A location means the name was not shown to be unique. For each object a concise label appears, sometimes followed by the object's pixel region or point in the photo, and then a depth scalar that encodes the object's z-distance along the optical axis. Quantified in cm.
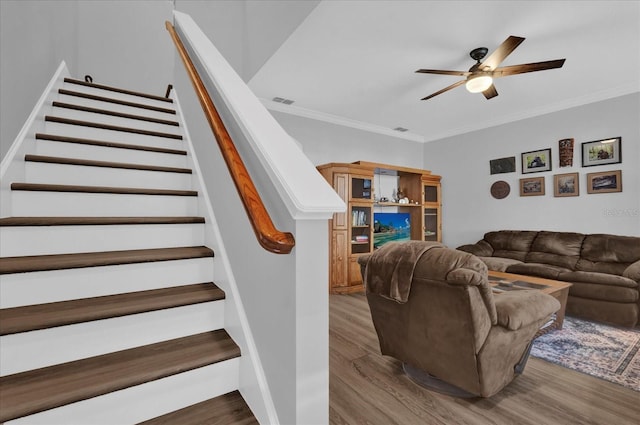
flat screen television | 534
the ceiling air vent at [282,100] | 454
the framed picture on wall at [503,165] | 529
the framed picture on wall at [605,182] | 421
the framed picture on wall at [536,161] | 489
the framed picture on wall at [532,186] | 495
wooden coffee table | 293
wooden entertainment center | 462
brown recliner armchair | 170
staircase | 108
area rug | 220
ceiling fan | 266
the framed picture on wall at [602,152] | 423
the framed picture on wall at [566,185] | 459
